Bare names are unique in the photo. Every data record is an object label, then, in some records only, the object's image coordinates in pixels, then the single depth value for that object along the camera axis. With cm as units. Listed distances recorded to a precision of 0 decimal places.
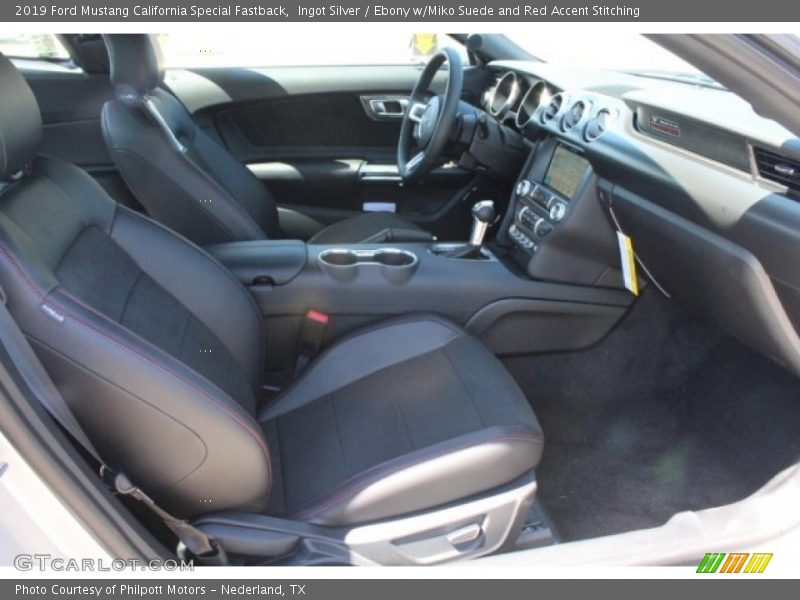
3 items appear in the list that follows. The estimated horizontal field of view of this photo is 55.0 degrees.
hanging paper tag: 191
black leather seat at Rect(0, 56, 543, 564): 112
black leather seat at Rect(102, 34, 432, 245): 209
